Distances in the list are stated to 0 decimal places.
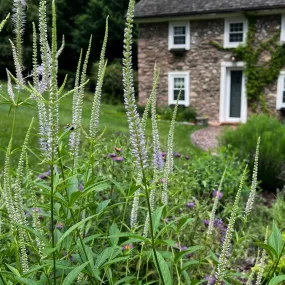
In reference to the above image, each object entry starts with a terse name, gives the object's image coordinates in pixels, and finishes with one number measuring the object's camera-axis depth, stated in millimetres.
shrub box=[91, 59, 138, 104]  20625
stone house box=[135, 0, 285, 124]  14806
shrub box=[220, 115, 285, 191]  7181
